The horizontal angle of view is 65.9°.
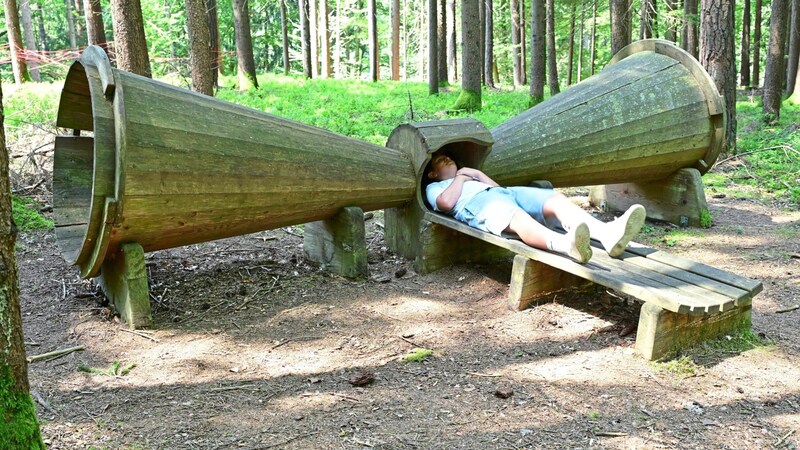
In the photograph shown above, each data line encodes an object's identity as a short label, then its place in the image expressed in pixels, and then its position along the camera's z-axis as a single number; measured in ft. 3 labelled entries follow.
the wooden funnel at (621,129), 19.84
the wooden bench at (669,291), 11.78
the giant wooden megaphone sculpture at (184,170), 12.39
